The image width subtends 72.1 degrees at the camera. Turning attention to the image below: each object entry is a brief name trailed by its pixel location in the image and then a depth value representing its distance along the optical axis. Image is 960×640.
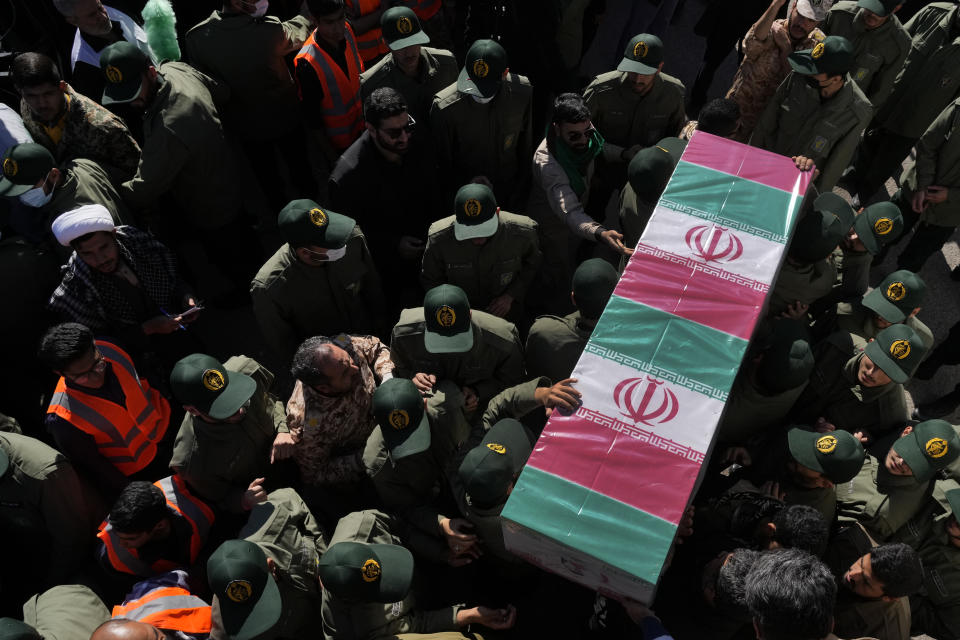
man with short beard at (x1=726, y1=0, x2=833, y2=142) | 5.26
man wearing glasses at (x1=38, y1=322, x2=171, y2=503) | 3.57
